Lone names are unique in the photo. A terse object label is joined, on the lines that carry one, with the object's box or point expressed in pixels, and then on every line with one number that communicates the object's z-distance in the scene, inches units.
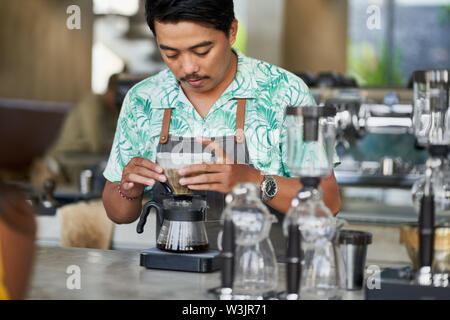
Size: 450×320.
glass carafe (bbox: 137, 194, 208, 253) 87.2
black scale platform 86.2
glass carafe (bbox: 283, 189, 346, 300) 75.0
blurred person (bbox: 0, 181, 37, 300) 72.2
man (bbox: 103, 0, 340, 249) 94.0
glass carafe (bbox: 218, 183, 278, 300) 75.7
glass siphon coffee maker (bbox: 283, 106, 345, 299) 75.0
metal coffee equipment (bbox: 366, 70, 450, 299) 75.1
